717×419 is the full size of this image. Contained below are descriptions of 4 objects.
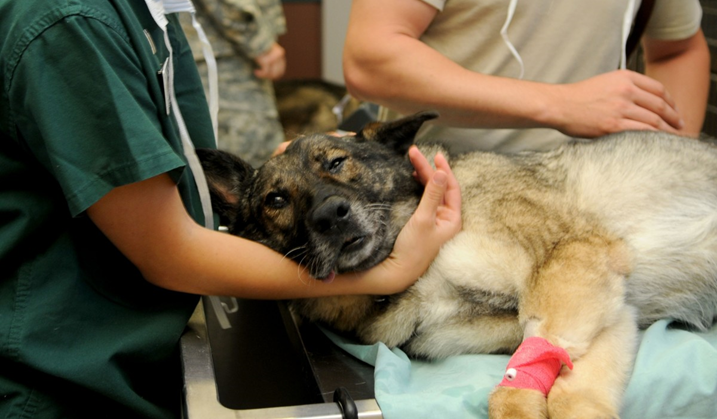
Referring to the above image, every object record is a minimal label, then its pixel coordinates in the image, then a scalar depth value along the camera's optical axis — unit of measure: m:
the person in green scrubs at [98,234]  1.05
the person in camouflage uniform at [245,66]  3.44
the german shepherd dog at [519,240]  1.35
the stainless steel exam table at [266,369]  1.17
